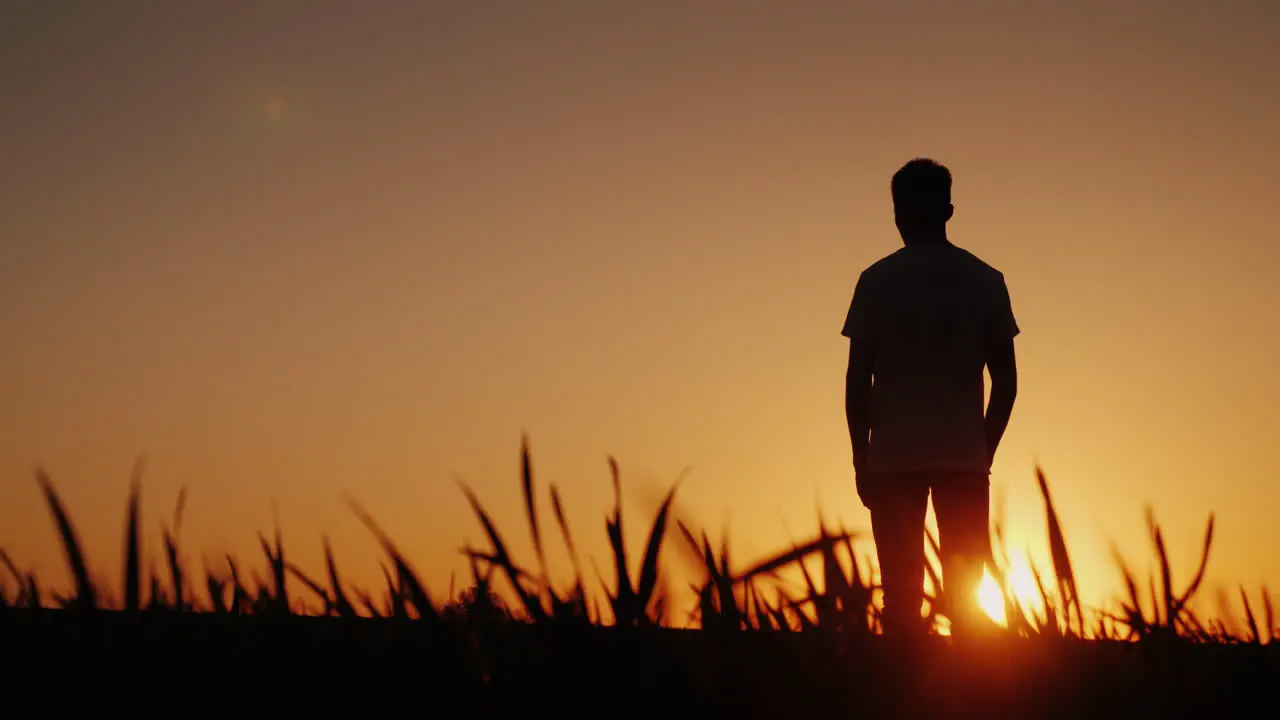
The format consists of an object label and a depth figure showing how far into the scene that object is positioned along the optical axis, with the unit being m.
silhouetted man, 8.36
